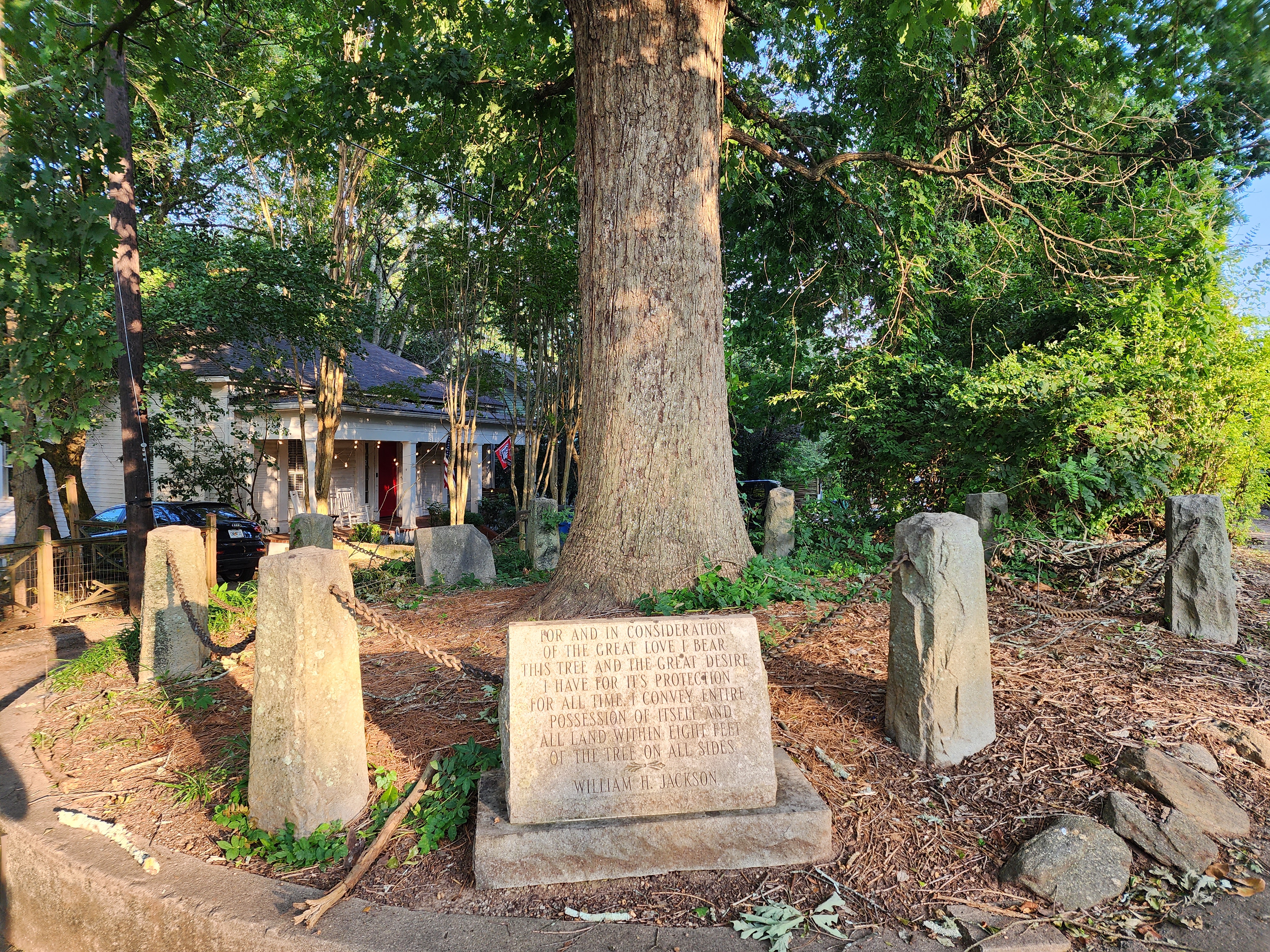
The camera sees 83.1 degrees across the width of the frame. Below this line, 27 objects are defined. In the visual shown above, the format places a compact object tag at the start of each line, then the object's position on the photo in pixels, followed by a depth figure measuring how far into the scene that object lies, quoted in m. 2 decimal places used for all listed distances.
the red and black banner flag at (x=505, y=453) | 21.03
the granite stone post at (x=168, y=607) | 5.25
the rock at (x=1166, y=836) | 2.95
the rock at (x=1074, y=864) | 2.78
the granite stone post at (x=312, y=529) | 8.35
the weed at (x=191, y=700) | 4.69
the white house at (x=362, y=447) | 18.45
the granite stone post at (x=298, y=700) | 3.14
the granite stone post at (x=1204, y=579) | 5.02
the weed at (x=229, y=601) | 6.11
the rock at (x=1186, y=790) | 3.15
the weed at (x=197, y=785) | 3.55
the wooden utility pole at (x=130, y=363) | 8.53
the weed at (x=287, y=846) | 3.01
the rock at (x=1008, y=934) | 2.54
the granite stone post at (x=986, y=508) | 7.16
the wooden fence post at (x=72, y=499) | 13.90
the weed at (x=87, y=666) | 5.46
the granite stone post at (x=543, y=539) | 10.08
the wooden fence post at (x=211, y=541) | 9.63
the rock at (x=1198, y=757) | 3.52
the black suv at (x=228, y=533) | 14.14
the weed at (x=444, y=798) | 3.12
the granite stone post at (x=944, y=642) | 3.53
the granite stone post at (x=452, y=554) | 8.69
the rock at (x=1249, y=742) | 3.62
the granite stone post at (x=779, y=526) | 8.28
